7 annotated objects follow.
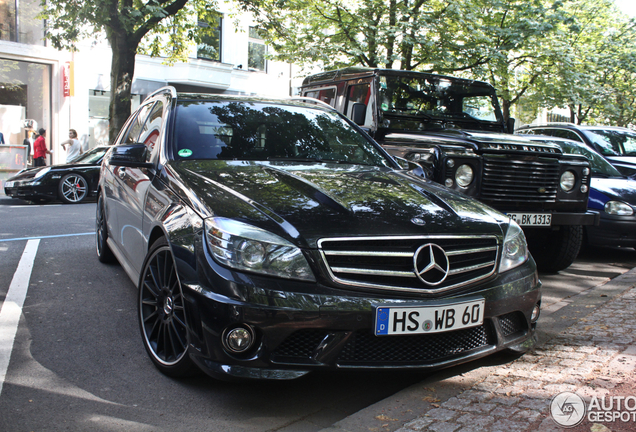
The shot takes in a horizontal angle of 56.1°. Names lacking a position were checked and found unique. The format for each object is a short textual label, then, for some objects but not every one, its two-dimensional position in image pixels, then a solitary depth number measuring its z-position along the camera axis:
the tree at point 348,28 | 15.67
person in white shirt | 16.25
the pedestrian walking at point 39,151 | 17.47
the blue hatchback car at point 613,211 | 7.18
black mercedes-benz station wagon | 2.75
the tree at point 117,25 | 13.84
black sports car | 12.59
